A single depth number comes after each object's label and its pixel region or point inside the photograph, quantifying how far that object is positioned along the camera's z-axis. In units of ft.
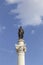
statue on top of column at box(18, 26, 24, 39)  77.63
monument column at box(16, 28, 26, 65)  67.56
